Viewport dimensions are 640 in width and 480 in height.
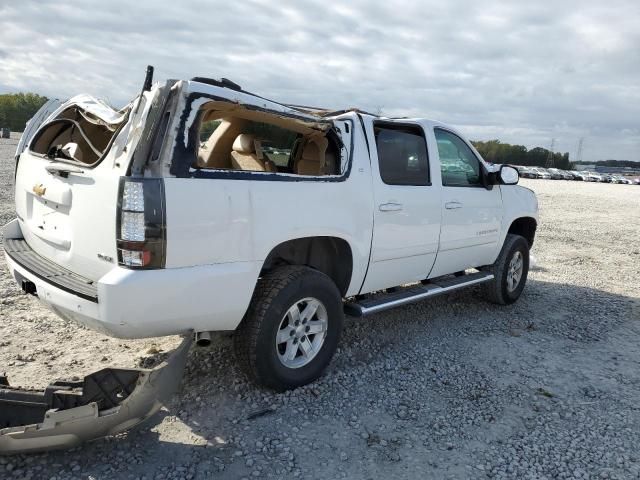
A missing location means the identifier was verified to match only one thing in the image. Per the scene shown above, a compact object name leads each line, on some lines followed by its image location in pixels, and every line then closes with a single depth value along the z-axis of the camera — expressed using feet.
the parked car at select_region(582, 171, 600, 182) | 220.06
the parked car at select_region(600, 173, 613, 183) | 217.87
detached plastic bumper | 8.93
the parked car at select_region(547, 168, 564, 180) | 212.64
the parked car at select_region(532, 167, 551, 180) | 207.92
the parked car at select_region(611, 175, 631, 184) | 217.15
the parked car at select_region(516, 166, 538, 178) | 204.70
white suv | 9.77
